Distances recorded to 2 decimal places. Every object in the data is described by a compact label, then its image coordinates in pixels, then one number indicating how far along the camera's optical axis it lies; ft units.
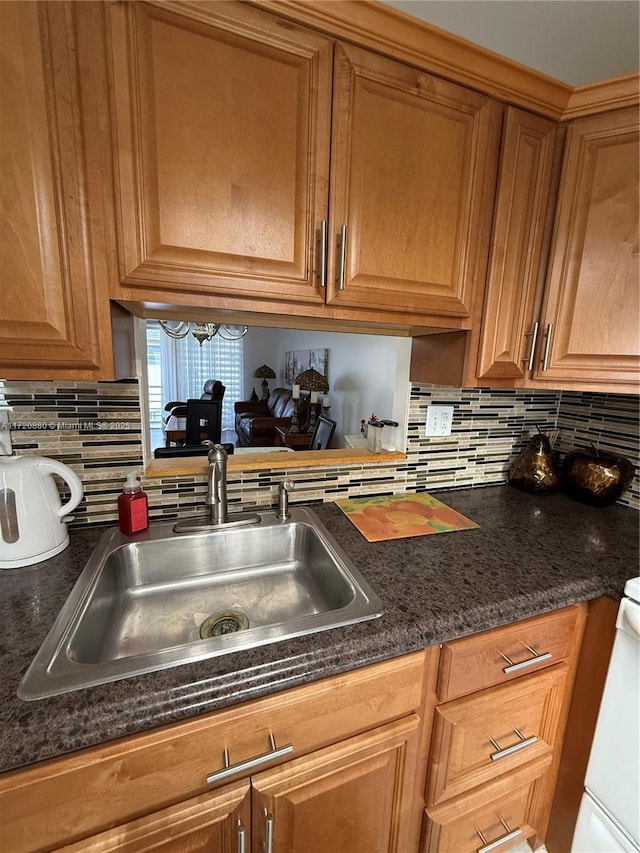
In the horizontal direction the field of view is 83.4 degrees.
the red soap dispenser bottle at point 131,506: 3.16
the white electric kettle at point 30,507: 2.59
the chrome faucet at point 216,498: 3.33
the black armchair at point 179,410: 11.41
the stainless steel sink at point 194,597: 1.99
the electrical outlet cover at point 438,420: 4.38
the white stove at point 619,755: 2.62
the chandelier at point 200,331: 8.32
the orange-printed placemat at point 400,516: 3.47
